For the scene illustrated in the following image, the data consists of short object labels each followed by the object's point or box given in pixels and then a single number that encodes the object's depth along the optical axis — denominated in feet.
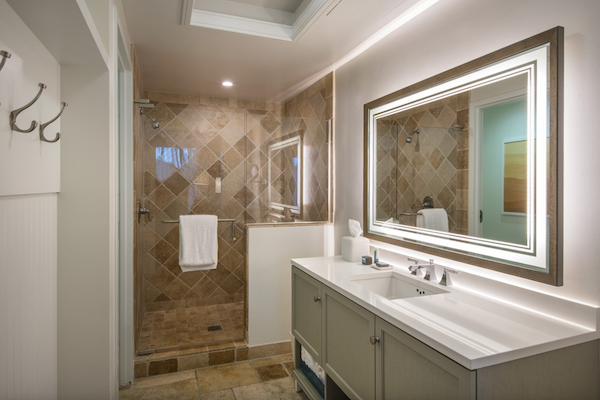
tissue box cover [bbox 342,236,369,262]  7.89
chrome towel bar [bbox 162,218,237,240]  9.66
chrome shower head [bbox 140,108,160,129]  9.27
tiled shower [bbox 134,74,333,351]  9.43
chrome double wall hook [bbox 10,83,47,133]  3.18
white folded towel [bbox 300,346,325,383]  7.02
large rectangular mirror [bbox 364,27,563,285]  4.48
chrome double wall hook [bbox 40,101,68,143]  3.86
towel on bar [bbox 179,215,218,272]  9.50
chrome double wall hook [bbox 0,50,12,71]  2.63
